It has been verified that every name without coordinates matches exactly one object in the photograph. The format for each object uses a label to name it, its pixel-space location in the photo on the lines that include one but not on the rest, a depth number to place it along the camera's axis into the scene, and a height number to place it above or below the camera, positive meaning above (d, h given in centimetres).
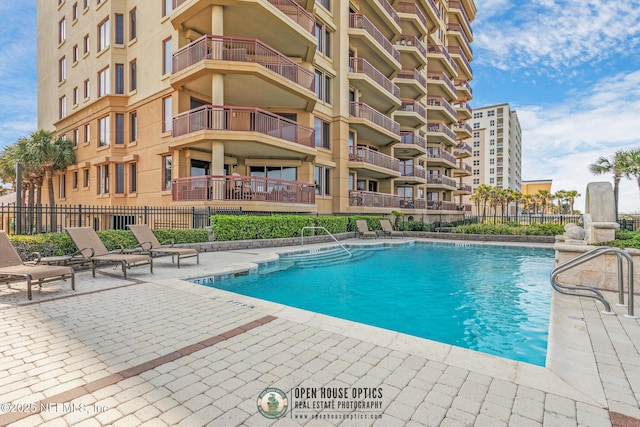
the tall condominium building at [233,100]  1526 +659
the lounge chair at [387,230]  2170 -126
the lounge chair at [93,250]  753 -90
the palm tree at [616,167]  2783 +402
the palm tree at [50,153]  2381 +452
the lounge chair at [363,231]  2044 -122
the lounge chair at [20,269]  561 -100
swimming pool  532 -196
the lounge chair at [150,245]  910 -92
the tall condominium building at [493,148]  9088 +1771
